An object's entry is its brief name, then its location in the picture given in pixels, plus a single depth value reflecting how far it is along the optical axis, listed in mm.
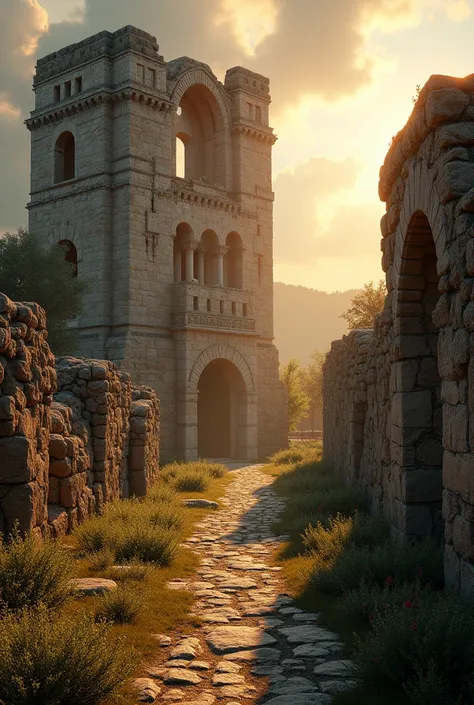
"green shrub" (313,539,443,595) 6066
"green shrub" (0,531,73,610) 5328
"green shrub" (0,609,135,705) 3873
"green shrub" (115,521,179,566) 7762
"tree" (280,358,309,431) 38569
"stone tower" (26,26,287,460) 22406
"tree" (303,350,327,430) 49938
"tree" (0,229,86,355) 21547
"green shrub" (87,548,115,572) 7148
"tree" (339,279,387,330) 34469
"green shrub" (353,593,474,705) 3881
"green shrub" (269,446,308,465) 21906
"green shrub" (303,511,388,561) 7557
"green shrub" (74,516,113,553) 7992
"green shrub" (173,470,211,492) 14788
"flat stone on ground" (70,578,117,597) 6074
